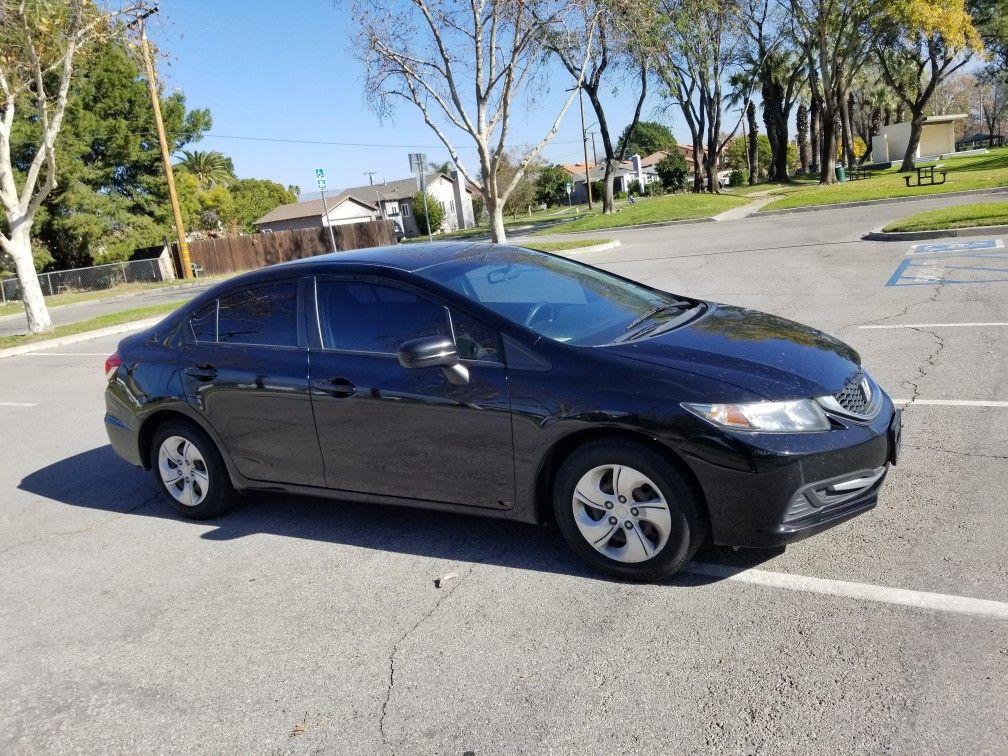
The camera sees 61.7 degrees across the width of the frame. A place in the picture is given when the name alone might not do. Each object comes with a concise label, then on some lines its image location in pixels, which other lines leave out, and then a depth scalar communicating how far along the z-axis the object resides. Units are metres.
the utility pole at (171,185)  27.52
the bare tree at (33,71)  16.98
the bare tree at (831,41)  36.78
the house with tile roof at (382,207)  77.09
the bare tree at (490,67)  22.70
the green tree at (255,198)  85.09
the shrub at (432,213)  71.62
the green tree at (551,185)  87.38
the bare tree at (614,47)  24.78
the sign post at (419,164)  22.91
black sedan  3.69
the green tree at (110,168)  40.88
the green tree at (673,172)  75.31
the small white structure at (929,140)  60.06
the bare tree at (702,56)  39.12
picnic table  29.82
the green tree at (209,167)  74.75
